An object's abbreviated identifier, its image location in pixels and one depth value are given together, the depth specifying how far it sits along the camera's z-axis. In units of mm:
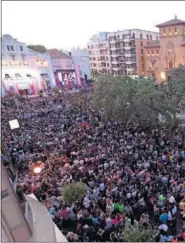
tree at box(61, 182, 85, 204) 7529
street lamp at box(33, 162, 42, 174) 9125
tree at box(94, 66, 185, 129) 12193
